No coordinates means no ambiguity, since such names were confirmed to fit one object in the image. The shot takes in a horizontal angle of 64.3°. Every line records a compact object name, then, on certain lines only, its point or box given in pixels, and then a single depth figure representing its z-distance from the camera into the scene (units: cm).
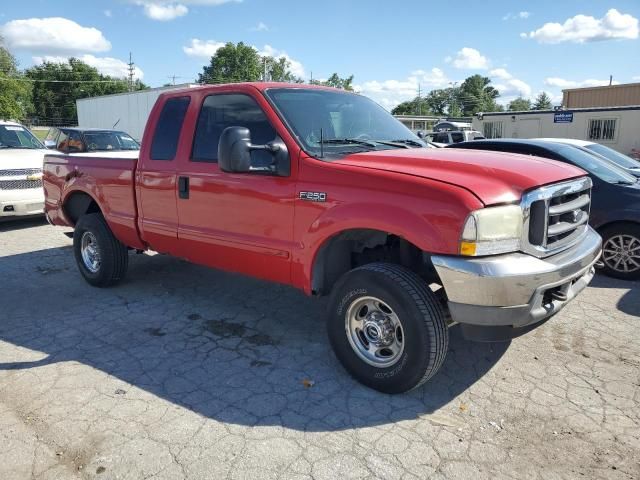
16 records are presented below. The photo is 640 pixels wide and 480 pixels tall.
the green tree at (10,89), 4941
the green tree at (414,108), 10269
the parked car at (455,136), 2212
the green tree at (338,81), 7941
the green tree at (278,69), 8231
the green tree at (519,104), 11956
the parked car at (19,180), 862
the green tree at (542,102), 11779
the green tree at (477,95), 11221
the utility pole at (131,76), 8369
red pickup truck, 294
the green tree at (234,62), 8081
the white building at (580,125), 2198
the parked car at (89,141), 1130
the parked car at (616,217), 585
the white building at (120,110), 2807
